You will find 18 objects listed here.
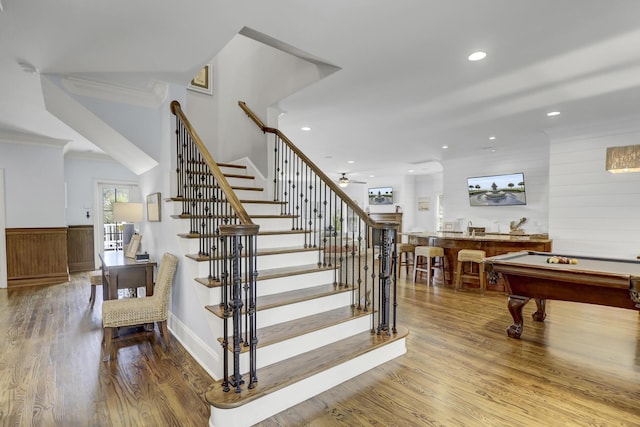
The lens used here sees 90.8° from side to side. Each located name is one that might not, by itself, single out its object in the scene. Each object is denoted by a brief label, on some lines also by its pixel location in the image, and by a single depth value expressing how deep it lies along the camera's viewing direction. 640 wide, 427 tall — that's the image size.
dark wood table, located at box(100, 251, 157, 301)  3.65
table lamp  4.55
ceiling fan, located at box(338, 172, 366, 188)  9.91
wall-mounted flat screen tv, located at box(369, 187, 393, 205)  12.17
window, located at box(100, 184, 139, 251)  7.66
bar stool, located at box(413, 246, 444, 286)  5.92
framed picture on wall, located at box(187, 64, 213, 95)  5.33
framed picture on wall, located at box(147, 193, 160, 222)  3.82
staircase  2.13
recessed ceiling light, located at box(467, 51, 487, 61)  2.99
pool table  2.71
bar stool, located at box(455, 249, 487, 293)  5.34
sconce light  3.51
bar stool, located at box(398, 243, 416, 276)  6.66
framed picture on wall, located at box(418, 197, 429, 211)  11.34
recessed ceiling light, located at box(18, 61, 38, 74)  3.08
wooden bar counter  5.43
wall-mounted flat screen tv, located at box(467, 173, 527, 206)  7.39
